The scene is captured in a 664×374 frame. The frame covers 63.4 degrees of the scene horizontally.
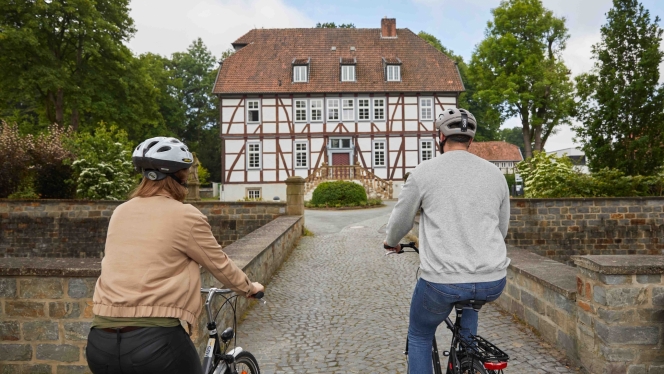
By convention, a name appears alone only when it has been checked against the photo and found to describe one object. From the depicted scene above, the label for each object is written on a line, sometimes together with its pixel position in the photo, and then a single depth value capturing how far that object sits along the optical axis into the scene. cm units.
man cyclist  271
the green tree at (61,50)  2630
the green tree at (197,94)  5044
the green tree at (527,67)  3303
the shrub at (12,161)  1836
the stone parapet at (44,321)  424
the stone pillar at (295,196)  1460
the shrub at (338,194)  2298
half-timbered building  3244
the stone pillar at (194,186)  1891
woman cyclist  214
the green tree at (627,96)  1741
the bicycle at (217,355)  275
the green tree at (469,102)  5009
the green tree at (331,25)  5364
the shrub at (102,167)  1892
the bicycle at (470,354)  258
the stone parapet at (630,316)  398
